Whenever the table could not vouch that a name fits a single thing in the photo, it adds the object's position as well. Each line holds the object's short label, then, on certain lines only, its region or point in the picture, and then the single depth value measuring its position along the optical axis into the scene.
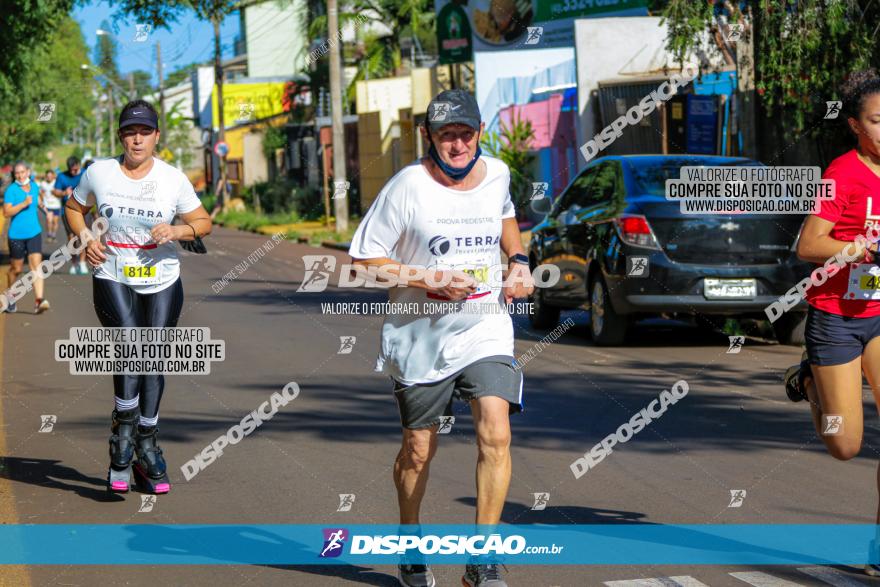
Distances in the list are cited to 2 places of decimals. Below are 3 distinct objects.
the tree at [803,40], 14.74
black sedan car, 12.15
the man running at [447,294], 5.16
